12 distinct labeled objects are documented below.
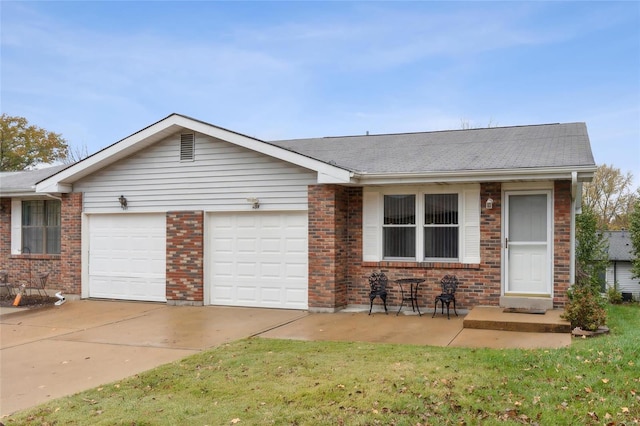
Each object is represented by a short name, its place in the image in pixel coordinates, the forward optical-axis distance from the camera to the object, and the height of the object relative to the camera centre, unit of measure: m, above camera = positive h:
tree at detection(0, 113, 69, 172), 35.09 +5.09
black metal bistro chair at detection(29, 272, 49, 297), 13.36 -1.60
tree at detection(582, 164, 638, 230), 36.47 +2.09
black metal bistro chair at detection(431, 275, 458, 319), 10.04 -1.17
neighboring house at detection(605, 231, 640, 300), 29.17 -2.00
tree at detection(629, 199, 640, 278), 22.06 -0.25
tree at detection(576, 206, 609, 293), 18.74 -0.62
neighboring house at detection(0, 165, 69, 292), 14.52 -0.30
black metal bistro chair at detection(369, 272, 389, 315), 10.56 -1.21
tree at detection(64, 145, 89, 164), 37.75 +4.84
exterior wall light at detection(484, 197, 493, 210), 10.20 +0.40
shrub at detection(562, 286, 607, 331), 8.30 -1.33
